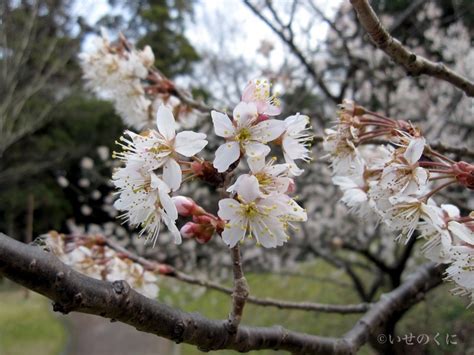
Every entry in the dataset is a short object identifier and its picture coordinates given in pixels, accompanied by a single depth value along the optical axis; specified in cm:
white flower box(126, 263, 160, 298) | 20
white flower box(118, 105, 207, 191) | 11
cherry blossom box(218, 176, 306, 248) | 10
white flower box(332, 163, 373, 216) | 15
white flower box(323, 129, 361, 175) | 14
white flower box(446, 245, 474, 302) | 11
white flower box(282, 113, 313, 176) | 12
